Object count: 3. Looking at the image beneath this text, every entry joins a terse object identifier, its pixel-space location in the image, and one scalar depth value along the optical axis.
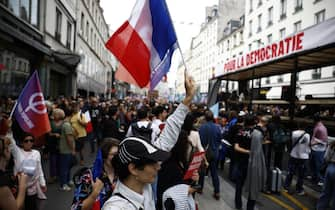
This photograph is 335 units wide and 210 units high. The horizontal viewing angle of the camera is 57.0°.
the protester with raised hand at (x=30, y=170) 3.53
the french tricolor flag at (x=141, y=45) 3.53
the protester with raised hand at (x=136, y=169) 1.67
